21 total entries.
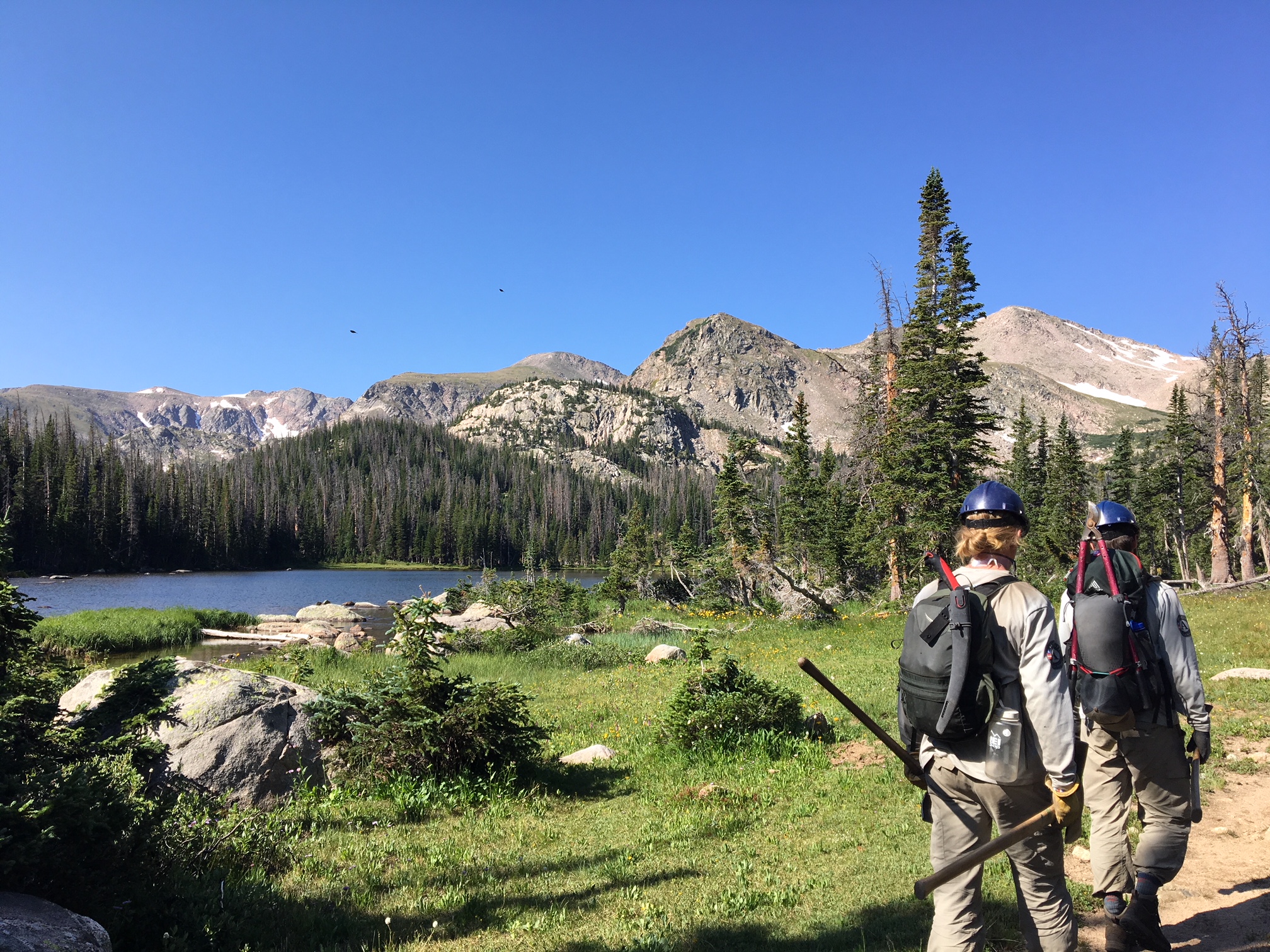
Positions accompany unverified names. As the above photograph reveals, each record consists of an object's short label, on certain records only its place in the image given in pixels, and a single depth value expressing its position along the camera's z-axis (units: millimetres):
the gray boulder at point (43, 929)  3174
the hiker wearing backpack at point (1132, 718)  4516
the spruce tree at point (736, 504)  38594
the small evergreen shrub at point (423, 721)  8484
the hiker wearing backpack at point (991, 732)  3551
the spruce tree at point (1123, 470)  64088
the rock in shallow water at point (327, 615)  40281
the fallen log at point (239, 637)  31844
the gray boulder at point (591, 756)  10328
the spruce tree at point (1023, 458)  59062
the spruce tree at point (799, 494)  50031
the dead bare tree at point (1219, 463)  30641
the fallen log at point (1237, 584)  24734
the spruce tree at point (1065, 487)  49969
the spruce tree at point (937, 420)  24438
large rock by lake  7277
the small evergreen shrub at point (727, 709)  9953
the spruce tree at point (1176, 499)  47344
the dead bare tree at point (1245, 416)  30672
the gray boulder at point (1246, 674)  11961
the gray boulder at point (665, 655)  20141
